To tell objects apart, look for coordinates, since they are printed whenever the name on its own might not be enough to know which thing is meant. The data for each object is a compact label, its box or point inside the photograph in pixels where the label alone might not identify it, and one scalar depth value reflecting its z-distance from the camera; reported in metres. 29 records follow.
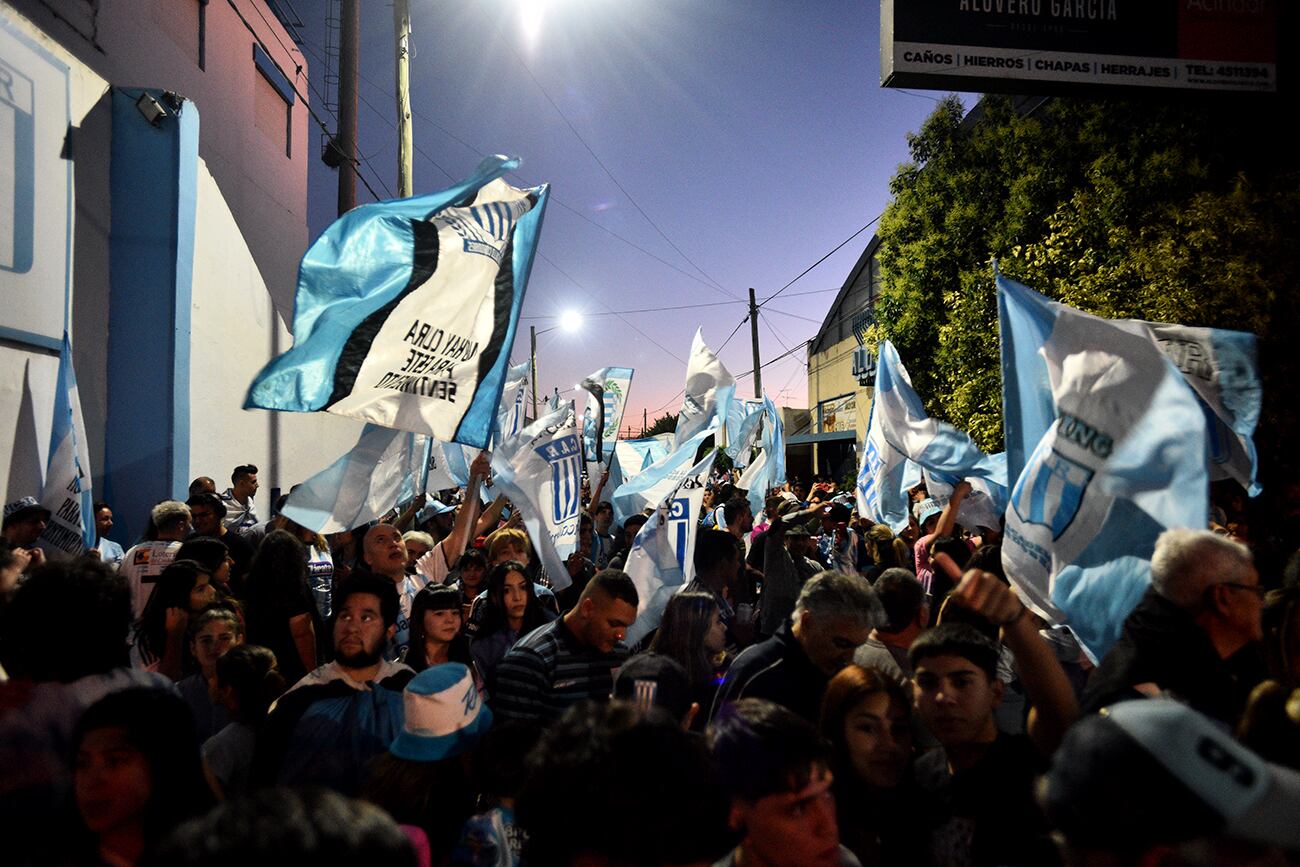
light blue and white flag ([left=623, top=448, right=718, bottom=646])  5.86
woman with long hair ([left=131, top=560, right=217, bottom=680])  4.27
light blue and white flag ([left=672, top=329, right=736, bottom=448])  9.96
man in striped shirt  3.45
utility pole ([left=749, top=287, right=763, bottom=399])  34.84
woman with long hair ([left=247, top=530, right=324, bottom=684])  4.38
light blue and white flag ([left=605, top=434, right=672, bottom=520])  11.62
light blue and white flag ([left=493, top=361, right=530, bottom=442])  9.34
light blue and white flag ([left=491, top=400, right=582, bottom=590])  6.01
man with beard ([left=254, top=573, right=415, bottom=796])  2.91
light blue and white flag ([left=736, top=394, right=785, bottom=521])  10.43
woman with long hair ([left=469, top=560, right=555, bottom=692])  4.58
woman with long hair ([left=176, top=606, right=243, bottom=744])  3.68
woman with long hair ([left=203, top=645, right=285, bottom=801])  3.14
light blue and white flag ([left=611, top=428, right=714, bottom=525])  6.62
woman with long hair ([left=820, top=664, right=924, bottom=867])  2.55
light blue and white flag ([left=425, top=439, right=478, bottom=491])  8.24
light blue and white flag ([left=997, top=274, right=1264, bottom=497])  4.33
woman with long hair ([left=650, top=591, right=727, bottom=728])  3.95
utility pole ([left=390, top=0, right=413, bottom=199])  11.27
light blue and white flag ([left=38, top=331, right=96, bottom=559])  6.14
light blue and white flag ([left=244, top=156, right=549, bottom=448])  4.69
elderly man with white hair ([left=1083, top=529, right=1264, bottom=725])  2.55
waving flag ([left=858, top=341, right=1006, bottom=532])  7.32
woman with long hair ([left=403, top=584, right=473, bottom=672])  4.07
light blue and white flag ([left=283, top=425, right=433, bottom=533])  5.39
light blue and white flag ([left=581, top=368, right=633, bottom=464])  9.91
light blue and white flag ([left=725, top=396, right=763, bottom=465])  12.46
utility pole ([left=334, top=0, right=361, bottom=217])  10.92
